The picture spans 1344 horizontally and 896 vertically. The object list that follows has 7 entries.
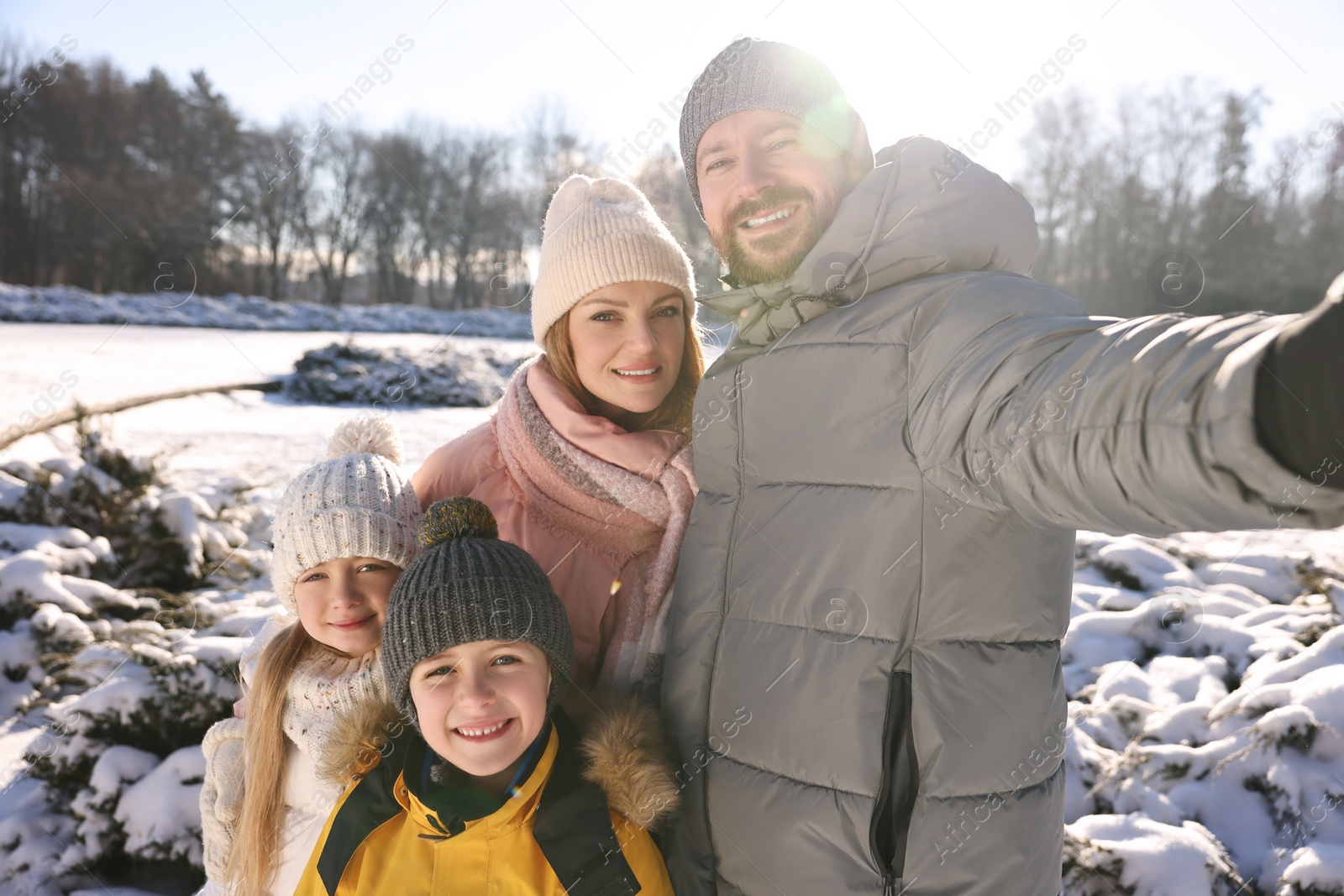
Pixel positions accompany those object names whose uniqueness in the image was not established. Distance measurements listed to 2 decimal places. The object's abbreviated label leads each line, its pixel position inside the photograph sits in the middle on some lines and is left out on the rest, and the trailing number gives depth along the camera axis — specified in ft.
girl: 6.04
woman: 6.04
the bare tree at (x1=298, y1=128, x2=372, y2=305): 75.05
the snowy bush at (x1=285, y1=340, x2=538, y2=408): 27.94
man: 3.76
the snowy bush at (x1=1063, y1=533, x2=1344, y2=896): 7.44
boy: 4.72
